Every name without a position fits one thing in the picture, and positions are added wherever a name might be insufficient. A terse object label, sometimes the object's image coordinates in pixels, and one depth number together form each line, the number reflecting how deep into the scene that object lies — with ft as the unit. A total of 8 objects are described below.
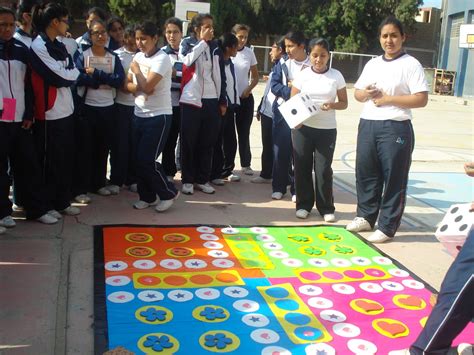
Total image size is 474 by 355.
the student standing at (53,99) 13.65
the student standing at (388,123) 14.32
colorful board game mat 9.49
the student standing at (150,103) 15.28
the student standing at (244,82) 20.79
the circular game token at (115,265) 12.05
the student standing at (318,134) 16.06
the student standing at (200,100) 17.43
